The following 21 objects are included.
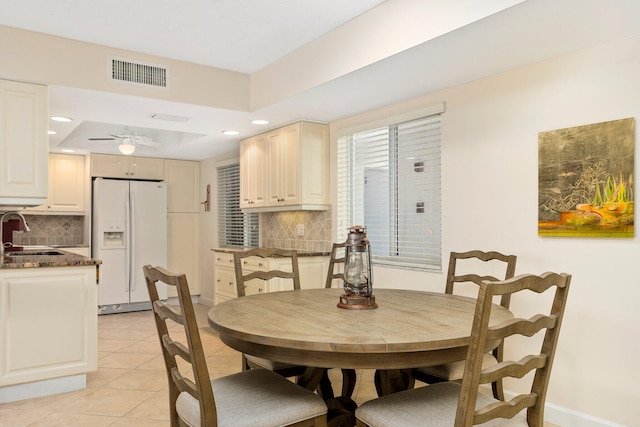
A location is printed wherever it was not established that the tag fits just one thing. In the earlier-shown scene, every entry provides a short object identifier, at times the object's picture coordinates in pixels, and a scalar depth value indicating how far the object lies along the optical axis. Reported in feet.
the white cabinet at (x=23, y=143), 10.41
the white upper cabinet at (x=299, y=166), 14.58
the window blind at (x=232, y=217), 19.96
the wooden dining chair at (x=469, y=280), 7.34
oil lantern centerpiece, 7.02
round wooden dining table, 5.12
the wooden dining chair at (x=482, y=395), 4.49
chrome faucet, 12.69
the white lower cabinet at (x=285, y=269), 14.25
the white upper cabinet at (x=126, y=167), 20.77
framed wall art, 8.06
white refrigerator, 19.84
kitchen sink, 13.58
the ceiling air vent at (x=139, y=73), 11.36
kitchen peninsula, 10.11
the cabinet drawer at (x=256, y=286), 14.48
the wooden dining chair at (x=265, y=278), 7.72
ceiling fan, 15.52
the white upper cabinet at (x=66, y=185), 20.51
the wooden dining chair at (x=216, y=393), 5.13
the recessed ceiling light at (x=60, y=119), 13.84
